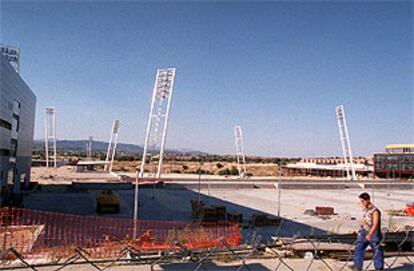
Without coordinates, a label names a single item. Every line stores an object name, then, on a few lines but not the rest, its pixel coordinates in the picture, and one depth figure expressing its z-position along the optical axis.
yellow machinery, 21.08
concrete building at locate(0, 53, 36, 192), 22.02
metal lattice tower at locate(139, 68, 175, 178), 42.41
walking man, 7.37
